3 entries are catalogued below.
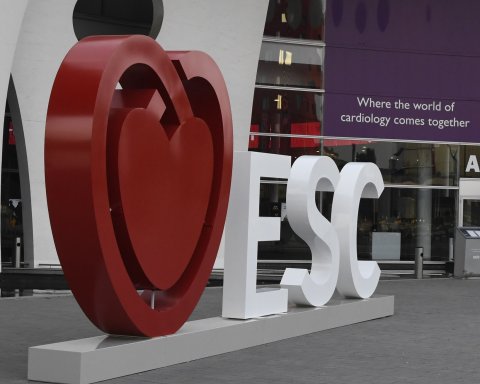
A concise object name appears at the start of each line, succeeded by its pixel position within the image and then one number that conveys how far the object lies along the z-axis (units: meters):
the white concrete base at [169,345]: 8.73
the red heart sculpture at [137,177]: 8.71
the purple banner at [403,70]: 27.53
